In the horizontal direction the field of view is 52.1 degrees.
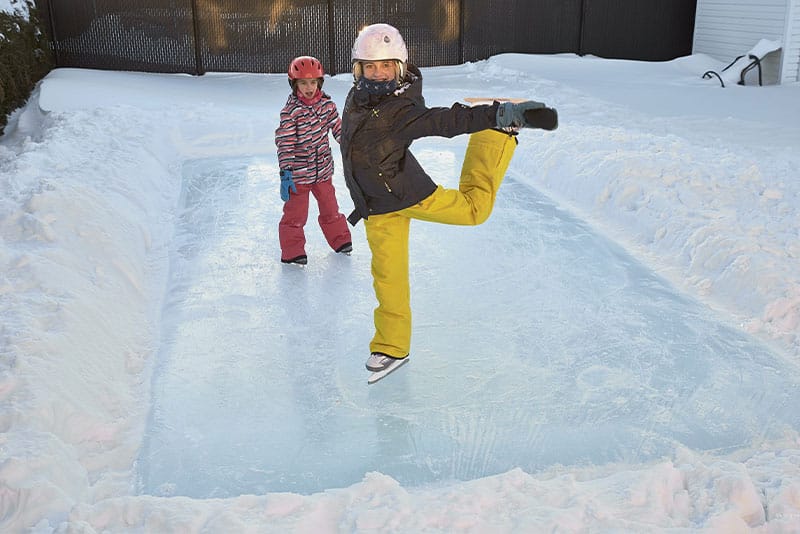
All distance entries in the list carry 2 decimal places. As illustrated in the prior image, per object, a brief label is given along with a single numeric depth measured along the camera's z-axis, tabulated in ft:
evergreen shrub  29.23
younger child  16.69
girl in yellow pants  11.21
